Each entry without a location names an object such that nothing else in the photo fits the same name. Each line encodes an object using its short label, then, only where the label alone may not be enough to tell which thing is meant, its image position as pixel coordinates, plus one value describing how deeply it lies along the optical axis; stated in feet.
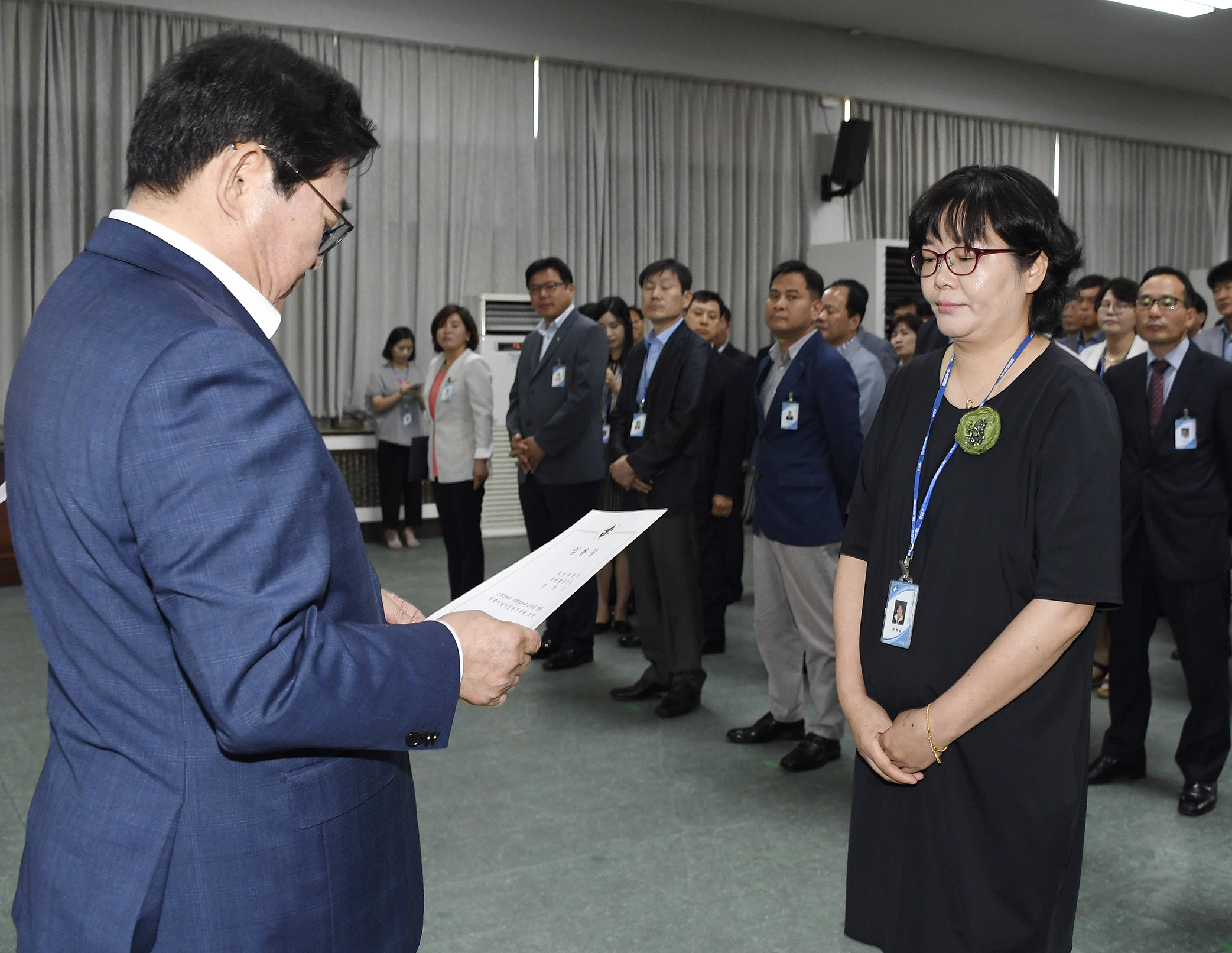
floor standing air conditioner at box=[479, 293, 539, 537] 24.94
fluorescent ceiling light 24.44
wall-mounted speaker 28.55
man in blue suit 2.72
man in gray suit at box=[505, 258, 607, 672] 14.58
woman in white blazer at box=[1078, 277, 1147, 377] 12.77
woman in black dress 4.42
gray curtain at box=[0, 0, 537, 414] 21.26
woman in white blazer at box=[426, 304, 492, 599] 16.31
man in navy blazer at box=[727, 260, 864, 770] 10.84
